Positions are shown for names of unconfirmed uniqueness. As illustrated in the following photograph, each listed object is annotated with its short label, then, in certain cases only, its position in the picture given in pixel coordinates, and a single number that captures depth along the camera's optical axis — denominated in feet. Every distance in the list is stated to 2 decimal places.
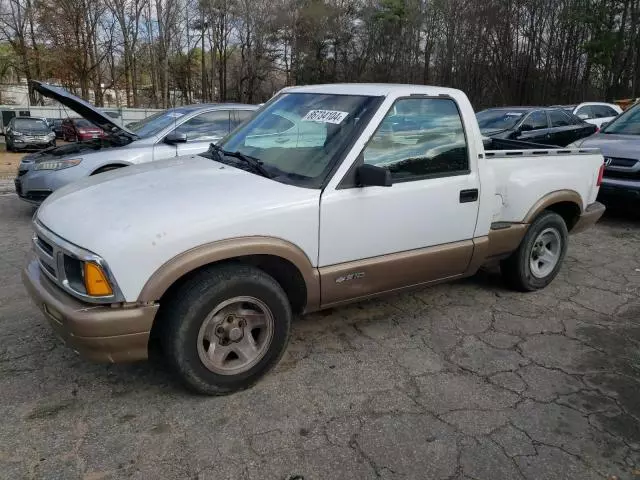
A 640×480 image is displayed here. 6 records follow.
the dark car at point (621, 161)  22.72
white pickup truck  8.29
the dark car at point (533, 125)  34.78
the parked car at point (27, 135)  61.46
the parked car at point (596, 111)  47.96
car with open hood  20.81
